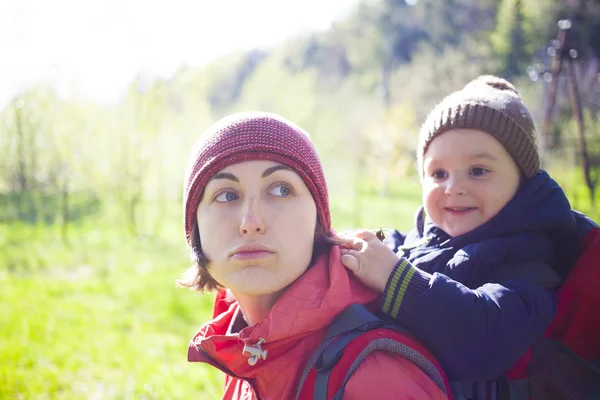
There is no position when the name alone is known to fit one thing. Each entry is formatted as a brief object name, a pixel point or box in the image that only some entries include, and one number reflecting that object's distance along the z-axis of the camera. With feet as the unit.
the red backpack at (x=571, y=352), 2.72
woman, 2.62
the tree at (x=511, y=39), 23.75
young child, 2.64
